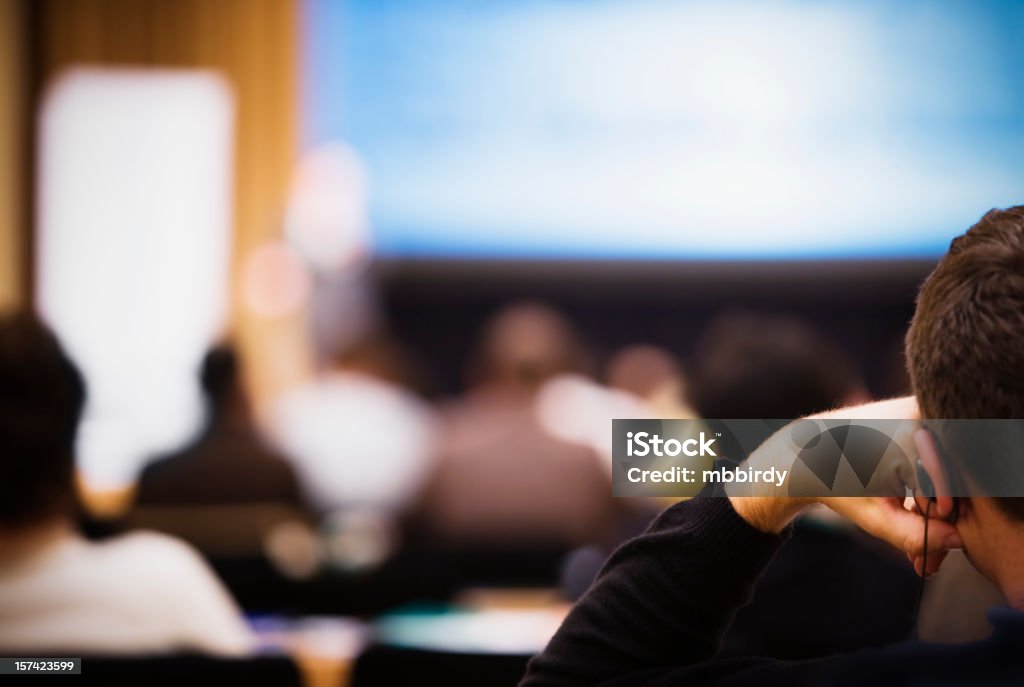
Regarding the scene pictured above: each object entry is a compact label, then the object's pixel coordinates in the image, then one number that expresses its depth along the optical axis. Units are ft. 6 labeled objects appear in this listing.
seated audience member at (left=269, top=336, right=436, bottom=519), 25.86
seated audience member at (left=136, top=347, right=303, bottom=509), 20.18
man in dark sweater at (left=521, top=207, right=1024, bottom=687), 4.94
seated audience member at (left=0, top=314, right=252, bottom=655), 10.16
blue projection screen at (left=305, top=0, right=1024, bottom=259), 33.24
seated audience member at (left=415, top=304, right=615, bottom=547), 19.95
